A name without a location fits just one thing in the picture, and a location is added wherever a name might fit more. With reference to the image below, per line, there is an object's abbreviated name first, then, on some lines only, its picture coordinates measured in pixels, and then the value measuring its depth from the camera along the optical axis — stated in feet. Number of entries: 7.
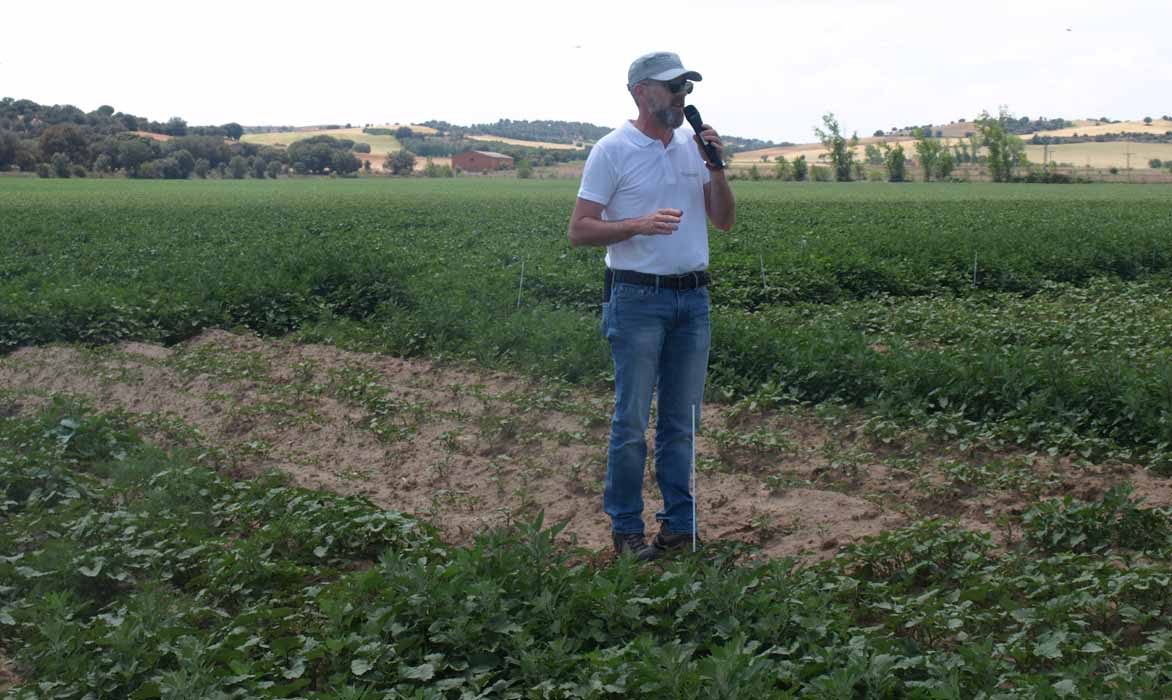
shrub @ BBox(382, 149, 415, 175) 316.01
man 15.60
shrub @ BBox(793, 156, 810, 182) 323.57
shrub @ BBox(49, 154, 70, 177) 261.03
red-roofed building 290.97
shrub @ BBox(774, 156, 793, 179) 330.95
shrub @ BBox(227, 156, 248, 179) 283.18
